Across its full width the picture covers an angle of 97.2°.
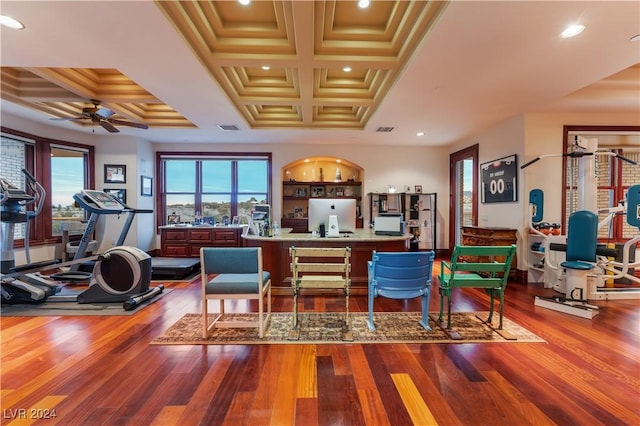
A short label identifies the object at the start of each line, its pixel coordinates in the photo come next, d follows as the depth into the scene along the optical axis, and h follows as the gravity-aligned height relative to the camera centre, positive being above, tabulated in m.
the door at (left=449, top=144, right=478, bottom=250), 6.90 +0.49
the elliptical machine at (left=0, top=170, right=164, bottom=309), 3.53 -0.87
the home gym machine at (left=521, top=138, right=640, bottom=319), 3.49 -0.53
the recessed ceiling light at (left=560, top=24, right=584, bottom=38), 2.52 +1.65
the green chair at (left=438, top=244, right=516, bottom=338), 2.81 -0.66
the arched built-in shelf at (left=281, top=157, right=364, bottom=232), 7.60 +0.77
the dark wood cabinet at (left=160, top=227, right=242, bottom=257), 6.84 -0.69
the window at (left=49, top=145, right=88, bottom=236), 5.98 +0.57
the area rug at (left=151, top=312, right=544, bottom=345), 2.74 -1.25
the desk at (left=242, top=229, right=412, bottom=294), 4.12 -0.60
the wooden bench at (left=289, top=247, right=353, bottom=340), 2.84 -0.60
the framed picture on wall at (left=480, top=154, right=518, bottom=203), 4.97 +0.59
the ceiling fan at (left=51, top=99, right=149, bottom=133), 4.16 +1.47
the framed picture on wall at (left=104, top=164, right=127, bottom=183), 6.61 +0.93
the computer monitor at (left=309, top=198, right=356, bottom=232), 4.21 -0.01
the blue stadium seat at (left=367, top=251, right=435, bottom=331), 2.79 -0.63
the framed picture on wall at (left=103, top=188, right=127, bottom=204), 6.52 +0.46
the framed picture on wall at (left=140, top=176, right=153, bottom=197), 6.79 +0.64
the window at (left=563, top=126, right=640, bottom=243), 4.92 +0.62
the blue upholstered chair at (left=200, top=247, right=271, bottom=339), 2.70 -0.58
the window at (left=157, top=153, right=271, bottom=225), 7.57 +0.67
